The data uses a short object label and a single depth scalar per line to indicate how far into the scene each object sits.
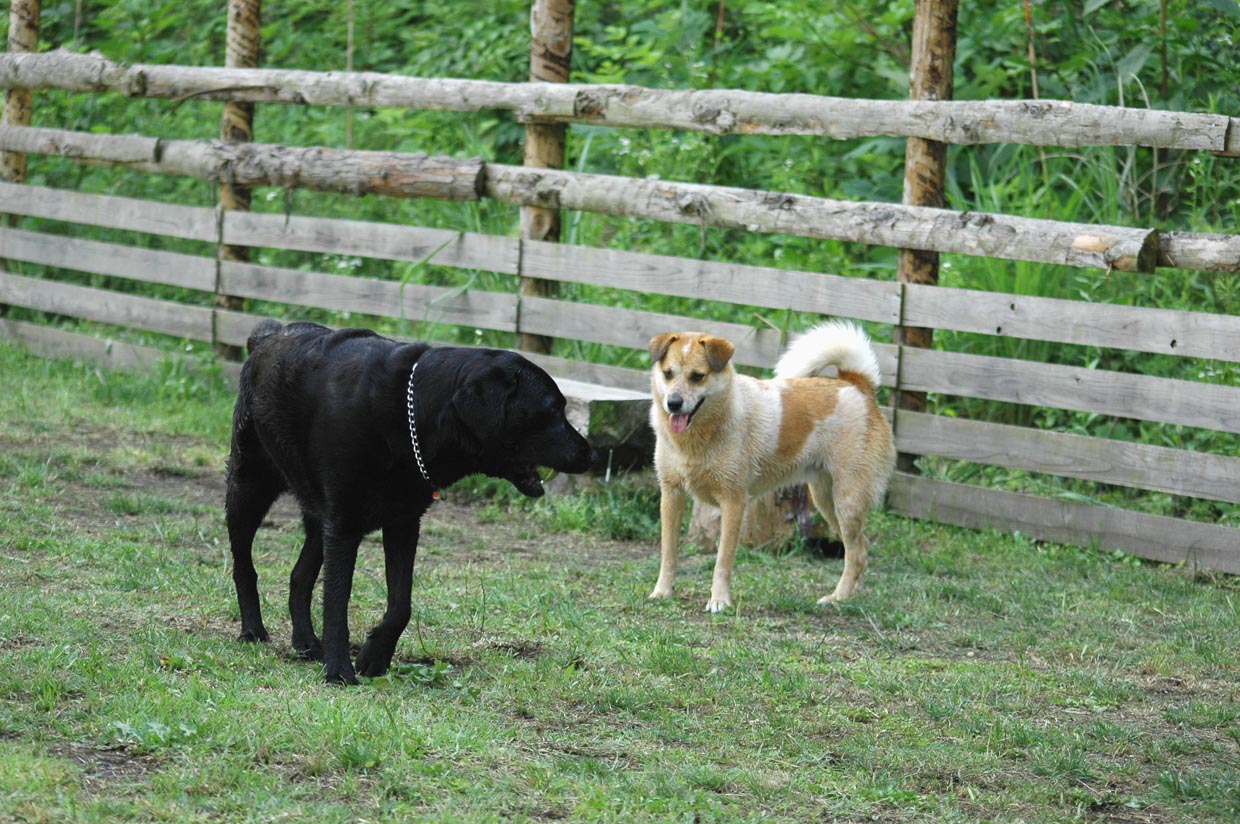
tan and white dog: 11.99
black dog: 8.35
